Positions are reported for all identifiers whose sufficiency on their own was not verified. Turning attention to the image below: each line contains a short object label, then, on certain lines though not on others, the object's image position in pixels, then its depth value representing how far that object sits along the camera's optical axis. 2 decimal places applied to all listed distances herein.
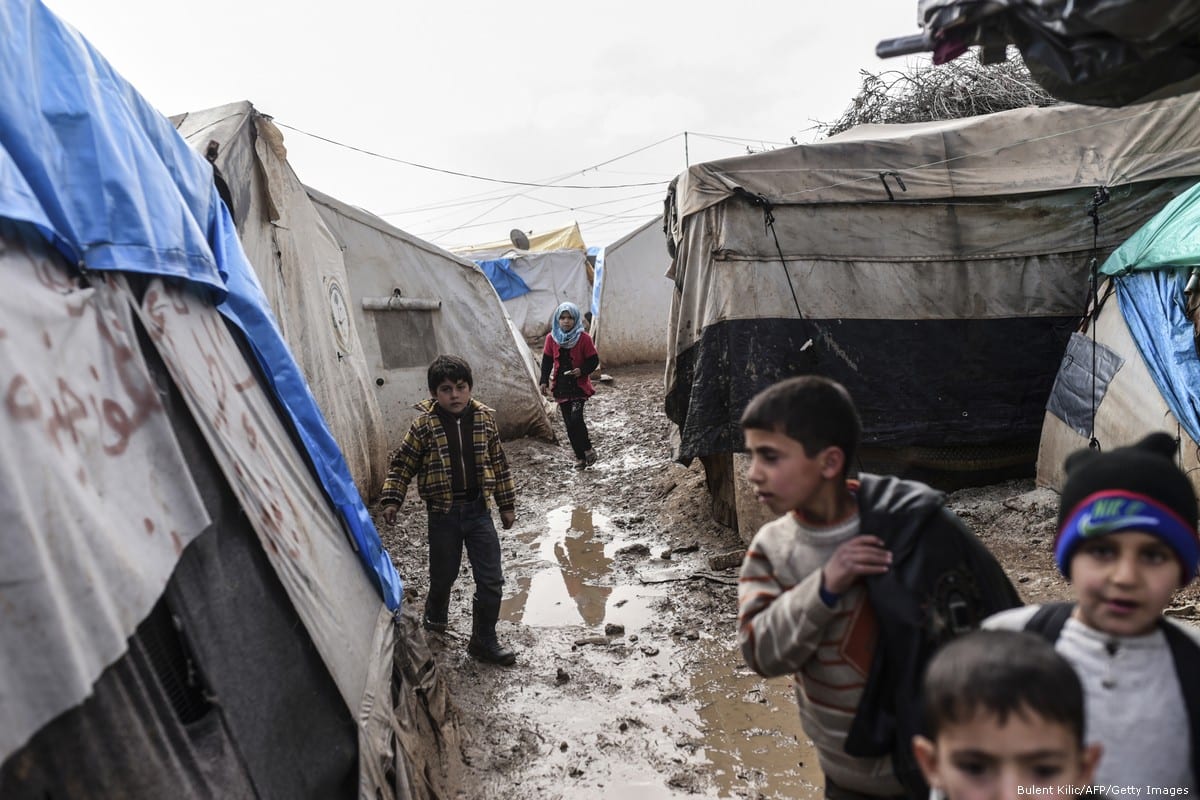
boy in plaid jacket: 4.19
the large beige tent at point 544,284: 19.36
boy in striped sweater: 1.51
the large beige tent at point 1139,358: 4.41
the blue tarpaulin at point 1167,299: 4.38
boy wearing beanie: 1.30
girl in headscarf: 8.54
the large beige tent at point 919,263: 5.68
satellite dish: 20.80
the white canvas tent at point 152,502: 1.46
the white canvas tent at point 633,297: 16.11
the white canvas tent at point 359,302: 5.49
